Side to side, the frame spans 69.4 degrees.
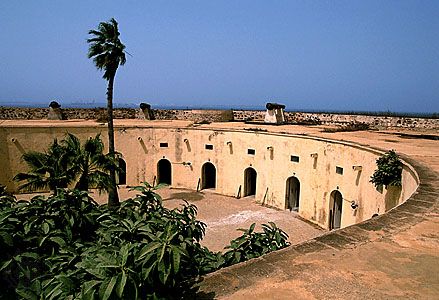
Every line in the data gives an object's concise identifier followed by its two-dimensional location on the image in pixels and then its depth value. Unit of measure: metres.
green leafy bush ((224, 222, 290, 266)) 4.26
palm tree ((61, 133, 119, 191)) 10.87
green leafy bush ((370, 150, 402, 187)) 8.66
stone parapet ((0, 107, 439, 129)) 20.17
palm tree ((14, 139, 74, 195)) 10.08
